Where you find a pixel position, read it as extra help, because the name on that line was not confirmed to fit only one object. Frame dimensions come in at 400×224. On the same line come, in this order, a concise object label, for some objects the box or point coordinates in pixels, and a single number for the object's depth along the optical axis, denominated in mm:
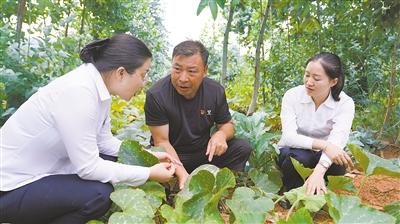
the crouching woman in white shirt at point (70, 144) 1632
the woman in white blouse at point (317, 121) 2385
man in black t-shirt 2316
